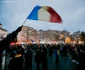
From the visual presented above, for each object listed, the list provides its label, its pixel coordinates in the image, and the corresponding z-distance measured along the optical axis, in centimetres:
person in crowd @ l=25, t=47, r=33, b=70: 430
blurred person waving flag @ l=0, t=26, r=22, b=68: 131
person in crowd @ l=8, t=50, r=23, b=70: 252
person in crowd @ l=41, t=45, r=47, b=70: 436
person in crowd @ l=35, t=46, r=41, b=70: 433
